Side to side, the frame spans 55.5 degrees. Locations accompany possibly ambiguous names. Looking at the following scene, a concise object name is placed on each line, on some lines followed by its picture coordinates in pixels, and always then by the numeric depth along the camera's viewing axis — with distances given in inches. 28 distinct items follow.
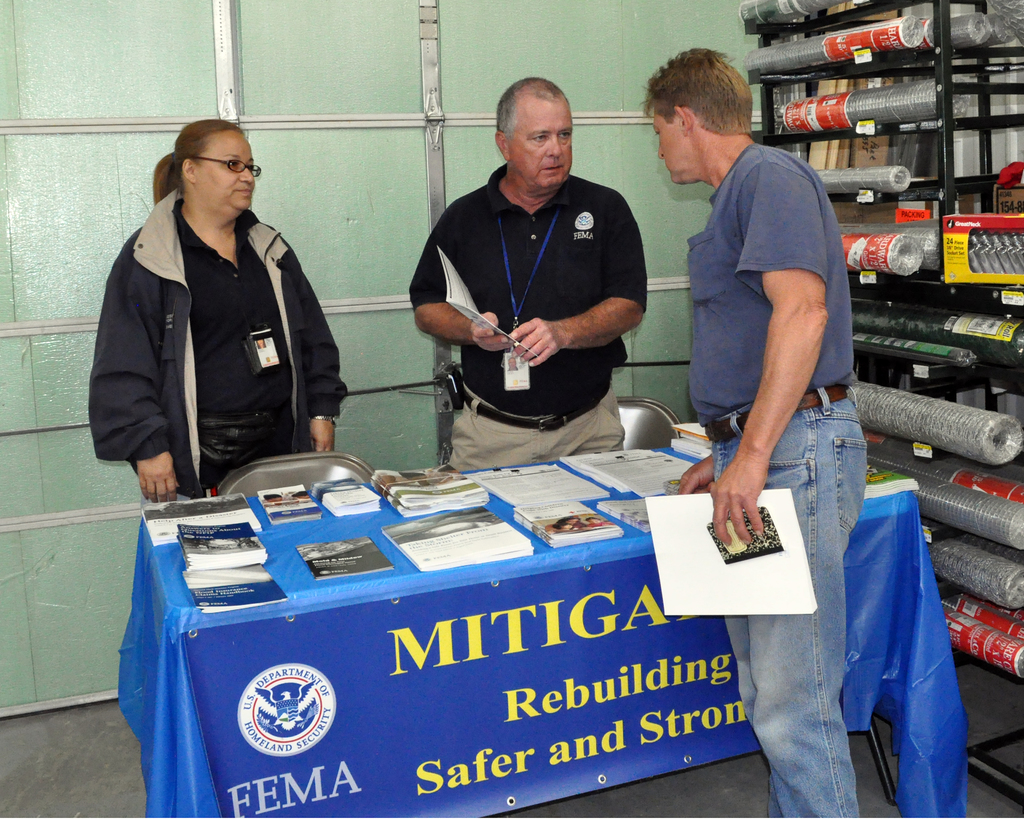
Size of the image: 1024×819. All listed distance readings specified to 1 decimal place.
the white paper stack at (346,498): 89.4
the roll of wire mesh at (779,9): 108.7
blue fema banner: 71.2
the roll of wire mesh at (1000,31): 96.7
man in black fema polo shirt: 113.2
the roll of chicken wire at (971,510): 94.3
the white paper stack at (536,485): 92.0
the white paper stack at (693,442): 105.3
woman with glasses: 110.2
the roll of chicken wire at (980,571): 97.6
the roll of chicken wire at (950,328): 94.5
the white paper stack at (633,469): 94.3
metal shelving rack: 97.1
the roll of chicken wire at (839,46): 98.1
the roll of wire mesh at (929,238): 101.1
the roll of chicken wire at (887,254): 101.1
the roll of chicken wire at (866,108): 100.0
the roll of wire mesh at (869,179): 102.9
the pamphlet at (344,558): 74.7
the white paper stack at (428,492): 88.5
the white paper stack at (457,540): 76.5
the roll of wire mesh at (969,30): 97.7
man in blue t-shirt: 69.4
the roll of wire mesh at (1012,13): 90.4
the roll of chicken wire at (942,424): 93.8
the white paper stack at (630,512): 83.0
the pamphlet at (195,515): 83.7
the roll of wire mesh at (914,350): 98.5
